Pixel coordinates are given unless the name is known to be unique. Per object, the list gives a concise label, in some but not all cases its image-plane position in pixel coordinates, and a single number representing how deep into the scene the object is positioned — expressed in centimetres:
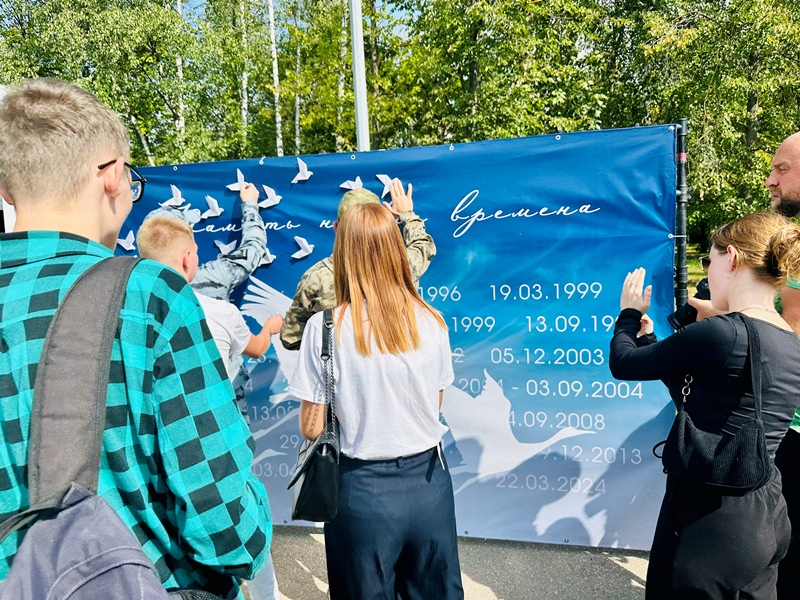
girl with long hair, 182
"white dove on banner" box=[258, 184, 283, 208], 347
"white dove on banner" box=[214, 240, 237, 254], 357
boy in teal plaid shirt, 87
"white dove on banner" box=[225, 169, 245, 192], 350
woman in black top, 167
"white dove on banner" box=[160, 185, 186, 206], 363
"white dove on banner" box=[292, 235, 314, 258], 345
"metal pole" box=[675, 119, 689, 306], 279
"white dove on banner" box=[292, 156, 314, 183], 341
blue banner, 295
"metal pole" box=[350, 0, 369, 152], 452
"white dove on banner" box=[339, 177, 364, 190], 332
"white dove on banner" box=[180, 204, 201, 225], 360
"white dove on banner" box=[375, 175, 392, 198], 326
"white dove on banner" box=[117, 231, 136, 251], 374
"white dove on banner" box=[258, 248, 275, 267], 351
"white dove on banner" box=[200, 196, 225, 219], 356
